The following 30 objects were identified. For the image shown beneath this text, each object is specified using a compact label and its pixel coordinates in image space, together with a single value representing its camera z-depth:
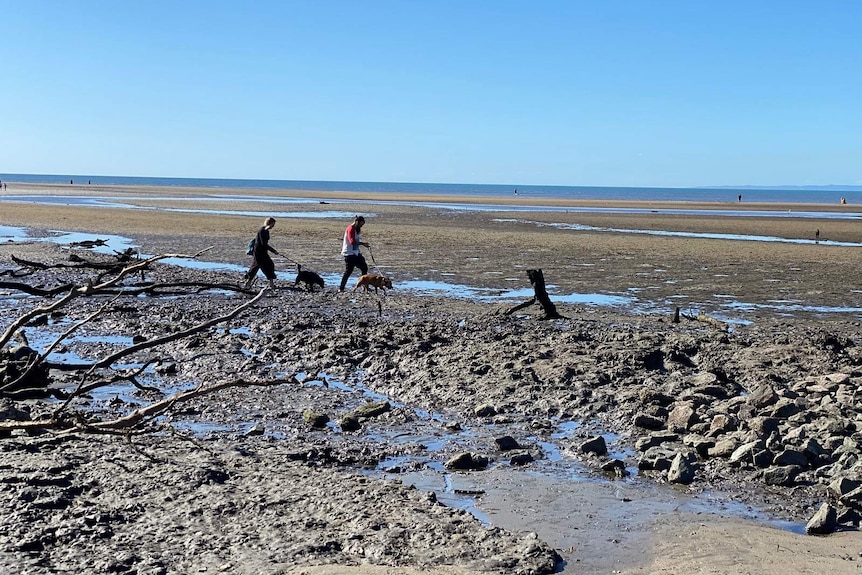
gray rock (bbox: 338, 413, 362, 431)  8.11
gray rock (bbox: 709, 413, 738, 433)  7.94
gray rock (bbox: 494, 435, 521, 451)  7.60
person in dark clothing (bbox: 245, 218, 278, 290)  16.45
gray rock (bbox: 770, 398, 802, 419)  8.28
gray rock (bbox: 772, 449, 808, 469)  7.00
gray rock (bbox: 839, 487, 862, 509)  6.20
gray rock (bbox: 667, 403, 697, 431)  8.21
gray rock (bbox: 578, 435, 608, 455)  7.54
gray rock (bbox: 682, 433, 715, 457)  7.52
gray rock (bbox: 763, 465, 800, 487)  6.80
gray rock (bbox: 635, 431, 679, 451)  7.71
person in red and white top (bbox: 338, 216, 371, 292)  16.42
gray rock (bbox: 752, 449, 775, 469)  7.07
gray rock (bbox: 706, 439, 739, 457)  7.38
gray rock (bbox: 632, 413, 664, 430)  8.35
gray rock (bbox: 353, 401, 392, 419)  8.49
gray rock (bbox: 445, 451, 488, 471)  7.04
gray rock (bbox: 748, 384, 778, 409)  8.50
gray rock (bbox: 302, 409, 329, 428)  8.18
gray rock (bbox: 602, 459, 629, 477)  7.08
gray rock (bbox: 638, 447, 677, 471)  7.15
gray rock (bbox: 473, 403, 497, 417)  8.84
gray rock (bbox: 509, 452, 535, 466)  7.23
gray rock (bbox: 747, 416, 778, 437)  7.79
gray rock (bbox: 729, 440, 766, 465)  7.18
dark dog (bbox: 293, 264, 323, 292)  16.67
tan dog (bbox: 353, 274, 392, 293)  15.78
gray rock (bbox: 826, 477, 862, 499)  6.35
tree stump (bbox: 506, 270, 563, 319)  13.85
